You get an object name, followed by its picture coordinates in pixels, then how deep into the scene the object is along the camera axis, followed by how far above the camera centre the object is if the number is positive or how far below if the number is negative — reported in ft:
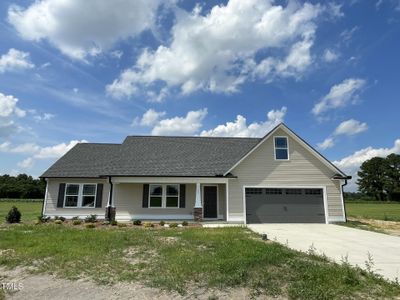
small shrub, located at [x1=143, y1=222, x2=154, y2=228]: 49.86 -3.05
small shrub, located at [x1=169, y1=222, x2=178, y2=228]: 49.55 -3.04
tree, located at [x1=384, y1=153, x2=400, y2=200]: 264.93 +27.59
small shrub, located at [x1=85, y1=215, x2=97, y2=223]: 55.83 -2.41
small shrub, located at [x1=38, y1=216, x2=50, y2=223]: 54.29 -2.42
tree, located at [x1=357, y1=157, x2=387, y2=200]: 281.74 +28.13
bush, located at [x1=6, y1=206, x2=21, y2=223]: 52.44 -1.79
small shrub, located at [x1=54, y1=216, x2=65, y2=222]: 57.93 -2.34
